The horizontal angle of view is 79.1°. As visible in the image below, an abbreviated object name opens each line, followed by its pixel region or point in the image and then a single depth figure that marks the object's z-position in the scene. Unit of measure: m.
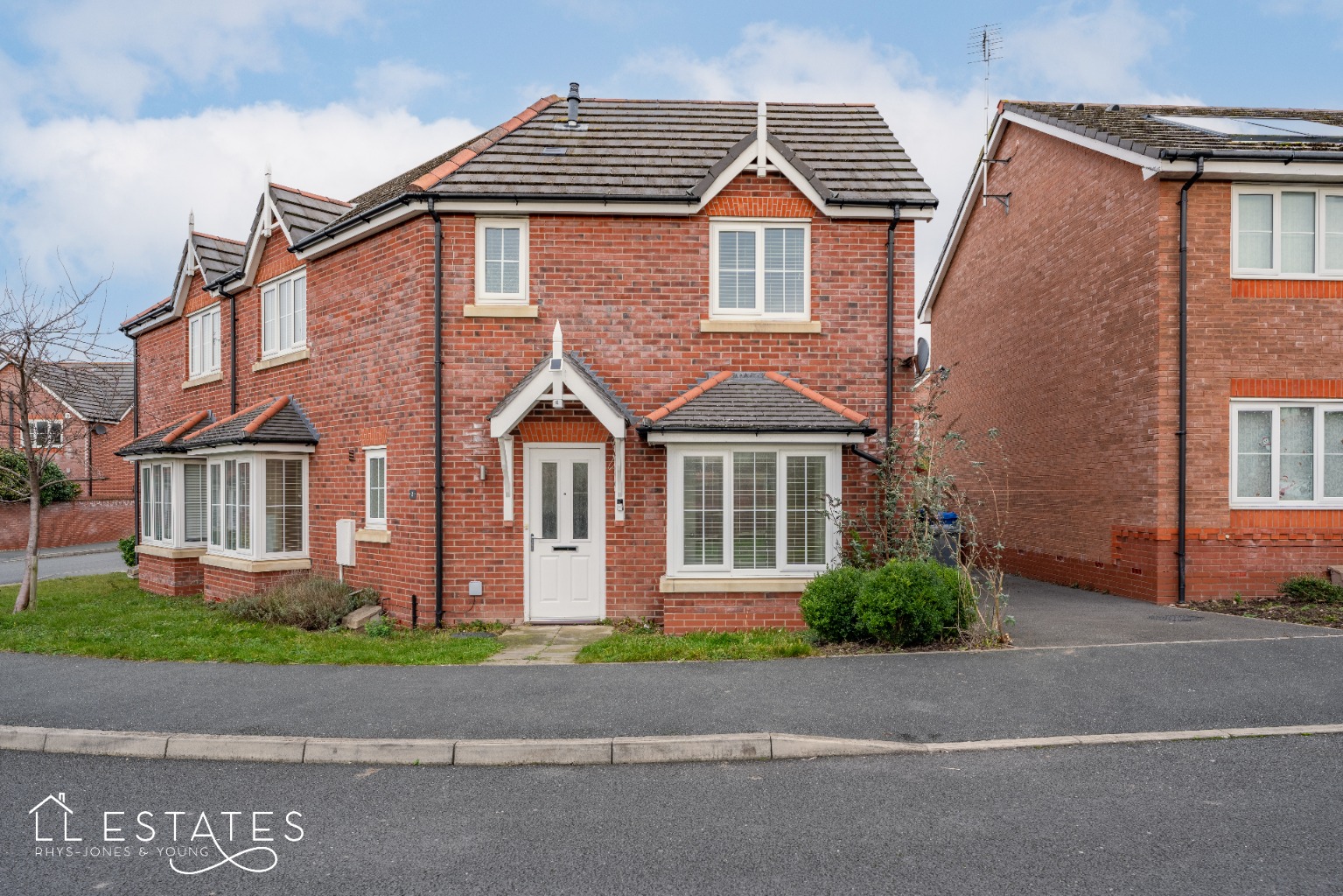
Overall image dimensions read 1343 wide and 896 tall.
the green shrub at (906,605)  8.27
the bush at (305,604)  10.92
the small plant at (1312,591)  10.98
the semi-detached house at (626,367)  10.24
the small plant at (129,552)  18.05
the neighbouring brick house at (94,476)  28.22
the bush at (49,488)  14.11
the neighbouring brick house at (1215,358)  11.55
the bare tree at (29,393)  12.21
